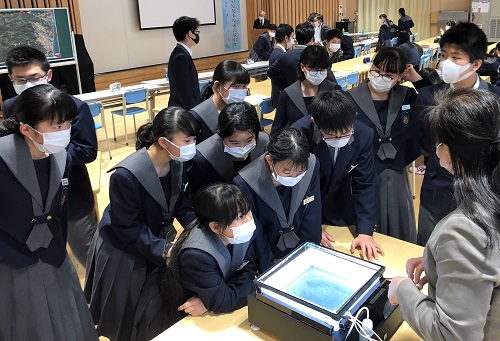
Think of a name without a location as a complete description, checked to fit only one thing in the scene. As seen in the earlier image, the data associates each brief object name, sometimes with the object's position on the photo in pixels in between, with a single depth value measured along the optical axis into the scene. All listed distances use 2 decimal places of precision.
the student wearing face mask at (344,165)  1.89
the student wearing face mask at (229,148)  2.02
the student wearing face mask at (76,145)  2.27
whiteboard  8.97
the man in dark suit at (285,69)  4.05
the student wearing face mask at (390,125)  2.23
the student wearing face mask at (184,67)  3.72
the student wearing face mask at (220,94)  2.53
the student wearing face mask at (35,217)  1.61
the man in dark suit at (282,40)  5.08
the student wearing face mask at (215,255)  1.52
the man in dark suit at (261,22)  10.39
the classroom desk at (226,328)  1.39
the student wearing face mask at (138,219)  1.78
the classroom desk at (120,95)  5.59
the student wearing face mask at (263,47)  7.58
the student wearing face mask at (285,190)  1.71
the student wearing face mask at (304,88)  2.87
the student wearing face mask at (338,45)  6.52
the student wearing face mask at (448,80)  2.03
